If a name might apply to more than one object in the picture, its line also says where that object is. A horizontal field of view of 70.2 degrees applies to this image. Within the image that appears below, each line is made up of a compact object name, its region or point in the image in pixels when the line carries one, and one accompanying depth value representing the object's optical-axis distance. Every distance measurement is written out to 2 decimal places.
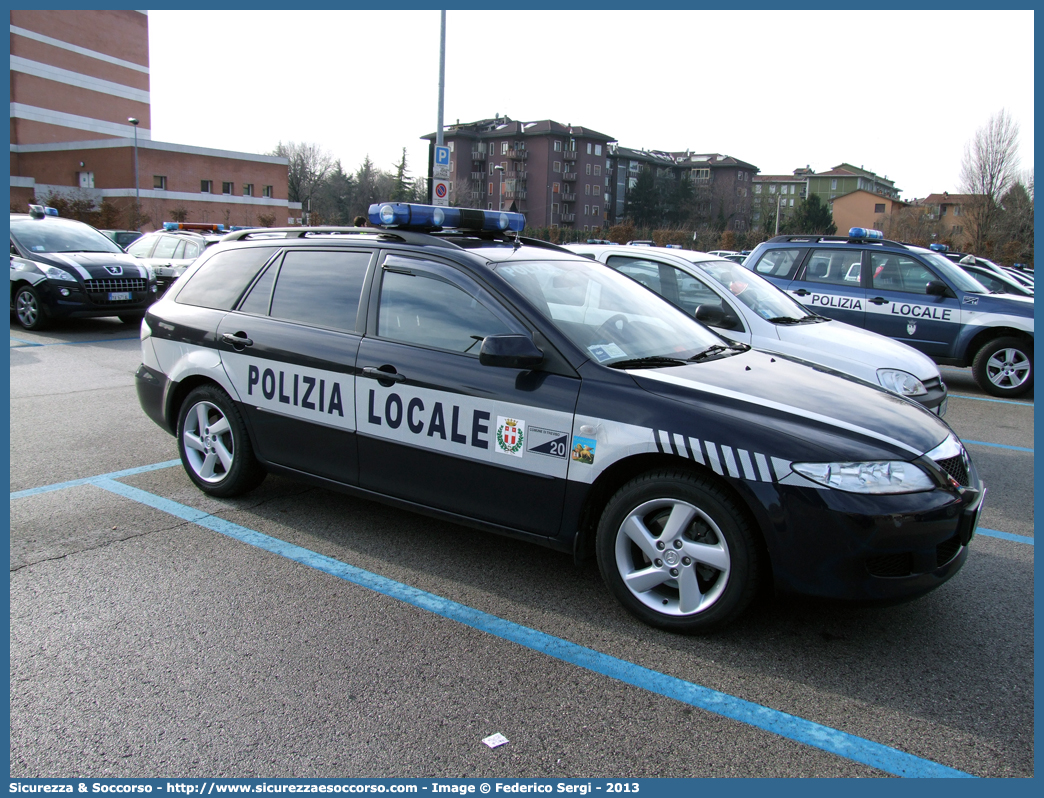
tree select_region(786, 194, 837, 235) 73.00
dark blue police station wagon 2.99
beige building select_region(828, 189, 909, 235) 86.50
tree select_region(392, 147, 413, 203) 74.50
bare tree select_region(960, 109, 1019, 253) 40.34
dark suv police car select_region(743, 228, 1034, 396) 9.37
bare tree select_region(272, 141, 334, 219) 84.75
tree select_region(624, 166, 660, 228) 91.12
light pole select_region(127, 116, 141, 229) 46.22
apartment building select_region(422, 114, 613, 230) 88.56
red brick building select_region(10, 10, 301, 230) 54.88
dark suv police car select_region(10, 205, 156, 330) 12.11
